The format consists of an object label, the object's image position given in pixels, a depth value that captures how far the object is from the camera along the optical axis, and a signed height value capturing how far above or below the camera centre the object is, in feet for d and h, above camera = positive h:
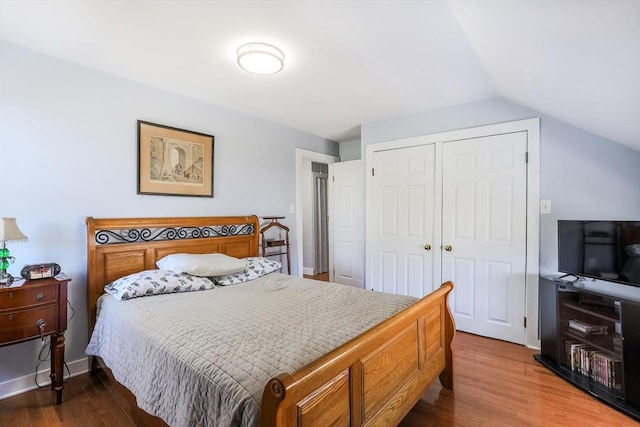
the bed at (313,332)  3.20 -1.97
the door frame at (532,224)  8.86 -0.31
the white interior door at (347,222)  14.15 -0.46
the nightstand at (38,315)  5.69 -2.09
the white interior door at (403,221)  10.95 -0.32
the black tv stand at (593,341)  5.94 -3.00
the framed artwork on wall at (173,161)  8.57 +1.62
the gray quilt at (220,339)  3.61 -1.98
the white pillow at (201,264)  7.80 -1.42
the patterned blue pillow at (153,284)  6.72 -1.73
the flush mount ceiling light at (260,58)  6.59 +3.58
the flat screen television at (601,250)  6.55 -0.87
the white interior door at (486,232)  9.20 -0.60
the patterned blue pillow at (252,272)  8.36 -1.82
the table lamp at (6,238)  5.82 -0.52
